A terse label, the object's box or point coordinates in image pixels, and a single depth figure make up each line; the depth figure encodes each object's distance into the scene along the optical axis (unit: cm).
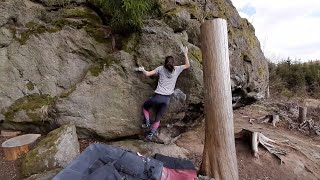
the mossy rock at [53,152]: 245
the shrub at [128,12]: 292
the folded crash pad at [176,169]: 236
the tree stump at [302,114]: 550
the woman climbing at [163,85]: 289
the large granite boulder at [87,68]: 302
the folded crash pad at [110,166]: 185
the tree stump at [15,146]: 269
